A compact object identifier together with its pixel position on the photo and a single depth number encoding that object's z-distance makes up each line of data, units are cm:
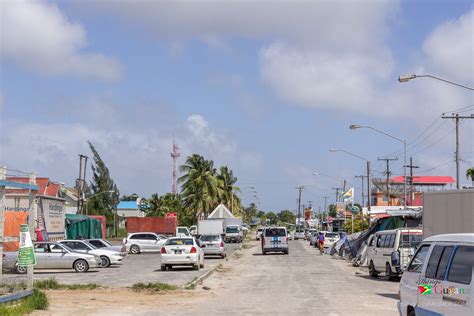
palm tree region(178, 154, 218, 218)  9106
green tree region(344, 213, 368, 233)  7398
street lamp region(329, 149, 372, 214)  5382
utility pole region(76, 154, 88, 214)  6786
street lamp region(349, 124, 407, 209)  4119
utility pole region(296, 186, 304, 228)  16755
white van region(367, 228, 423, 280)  2616
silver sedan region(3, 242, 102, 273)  3039
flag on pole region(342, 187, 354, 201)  7888
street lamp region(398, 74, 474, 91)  2481
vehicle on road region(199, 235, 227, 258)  4316
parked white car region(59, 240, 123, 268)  3400
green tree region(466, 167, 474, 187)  6434
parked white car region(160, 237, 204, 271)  3119
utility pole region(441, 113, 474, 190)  4084
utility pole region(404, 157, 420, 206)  6053
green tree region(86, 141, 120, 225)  9806
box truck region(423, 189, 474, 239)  2030
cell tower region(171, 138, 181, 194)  12201
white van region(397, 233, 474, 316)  858
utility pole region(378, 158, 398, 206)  7014
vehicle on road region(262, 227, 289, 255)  4972
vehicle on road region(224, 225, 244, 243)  7894
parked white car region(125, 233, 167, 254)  5041
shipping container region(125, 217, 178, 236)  6378
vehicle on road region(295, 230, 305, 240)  10520
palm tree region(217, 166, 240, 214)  10550
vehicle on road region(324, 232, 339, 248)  6041
